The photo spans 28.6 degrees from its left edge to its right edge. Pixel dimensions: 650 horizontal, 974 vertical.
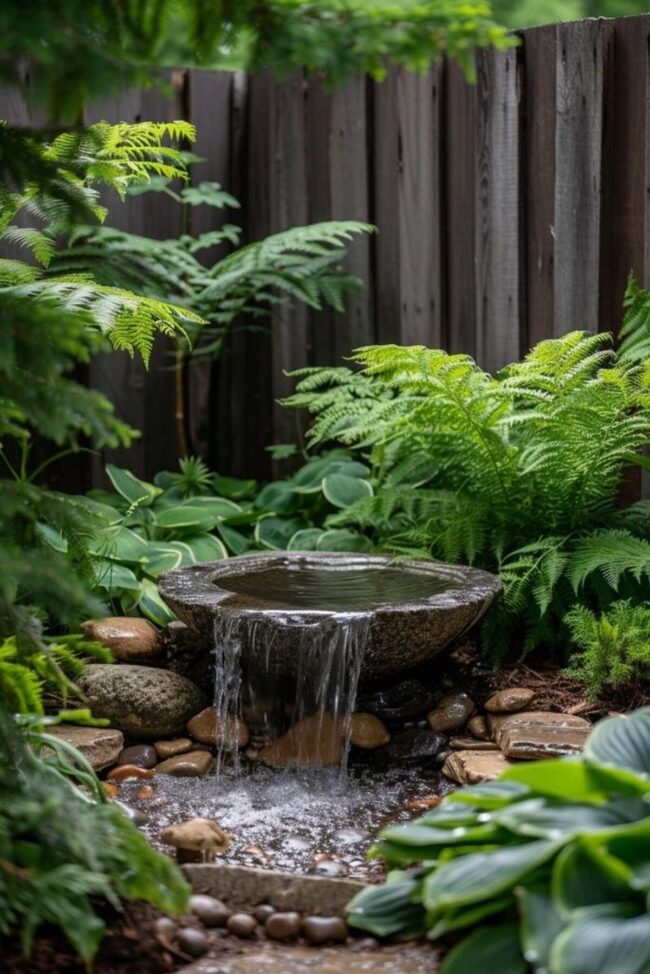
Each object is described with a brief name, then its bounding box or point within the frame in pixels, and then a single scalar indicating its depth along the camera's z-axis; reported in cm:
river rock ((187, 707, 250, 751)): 438
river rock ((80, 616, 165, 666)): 472
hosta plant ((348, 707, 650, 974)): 209
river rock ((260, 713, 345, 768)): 430
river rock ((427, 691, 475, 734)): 441
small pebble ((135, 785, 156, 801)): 403
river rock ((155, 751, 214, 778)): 429
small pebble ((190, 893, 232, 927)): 263
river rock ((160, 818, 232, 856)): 326
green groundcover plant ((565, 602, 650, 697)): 406
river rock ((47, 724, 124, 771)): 420
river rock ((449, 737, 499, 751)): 421
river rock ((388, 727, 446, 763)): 434
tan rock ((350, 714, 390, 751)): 440
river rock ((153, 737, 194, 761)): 442
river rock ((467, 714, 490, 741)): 432
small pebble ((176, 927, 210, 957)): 246
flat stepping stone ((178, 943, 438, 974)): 236
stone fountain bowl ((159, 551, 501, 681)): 409
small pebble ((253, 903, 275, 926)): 269
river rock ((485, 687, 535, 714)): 430
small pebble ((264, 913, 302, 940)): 261
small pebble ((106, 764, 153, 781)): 423
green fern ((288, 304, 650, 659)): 452
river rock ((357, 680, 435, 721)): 449
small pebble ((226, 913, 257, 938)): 260
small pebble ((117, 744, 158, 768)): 436
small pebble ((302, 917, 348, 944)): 256
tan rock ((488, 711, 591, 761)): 388
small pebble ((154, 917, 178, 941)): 247
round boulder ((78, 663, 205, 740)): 442
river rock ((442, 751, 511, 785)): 391
